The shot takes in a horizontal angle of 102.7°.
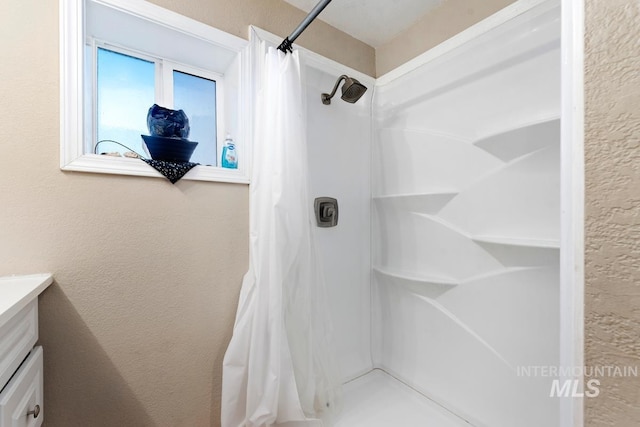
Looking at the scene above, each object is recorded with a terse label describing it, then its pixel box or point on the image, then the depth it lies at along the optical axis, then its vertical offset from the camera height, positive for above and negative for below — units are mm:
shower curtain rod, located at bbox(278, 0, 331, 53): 937 +757
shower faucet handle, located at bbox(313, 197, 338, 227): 1464 +10
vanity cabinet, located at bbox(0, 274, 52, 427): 539 -348
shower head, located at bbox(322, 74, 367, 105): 1298 +645
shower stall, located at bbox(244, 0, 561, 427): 1033 -72
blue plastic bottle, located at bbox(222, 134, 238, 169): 1159 +265
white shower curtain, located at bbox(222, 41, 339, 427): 1007 -335
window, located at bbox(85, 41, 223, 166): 1081 +545
